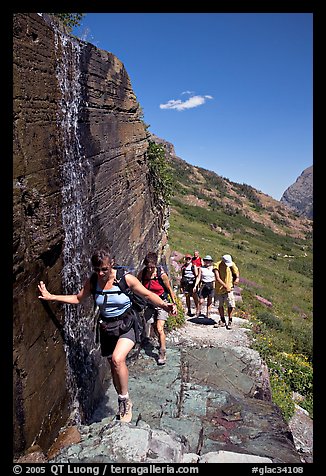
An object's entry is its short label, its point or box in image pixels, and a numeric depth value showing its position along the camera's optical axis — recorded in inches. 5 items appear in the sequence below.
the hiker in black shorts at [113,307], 173.2
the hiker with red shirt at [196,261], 428.5
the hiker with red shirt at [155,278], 255.9
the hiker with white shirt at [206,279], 431.5
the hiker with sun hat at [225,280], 395.5
